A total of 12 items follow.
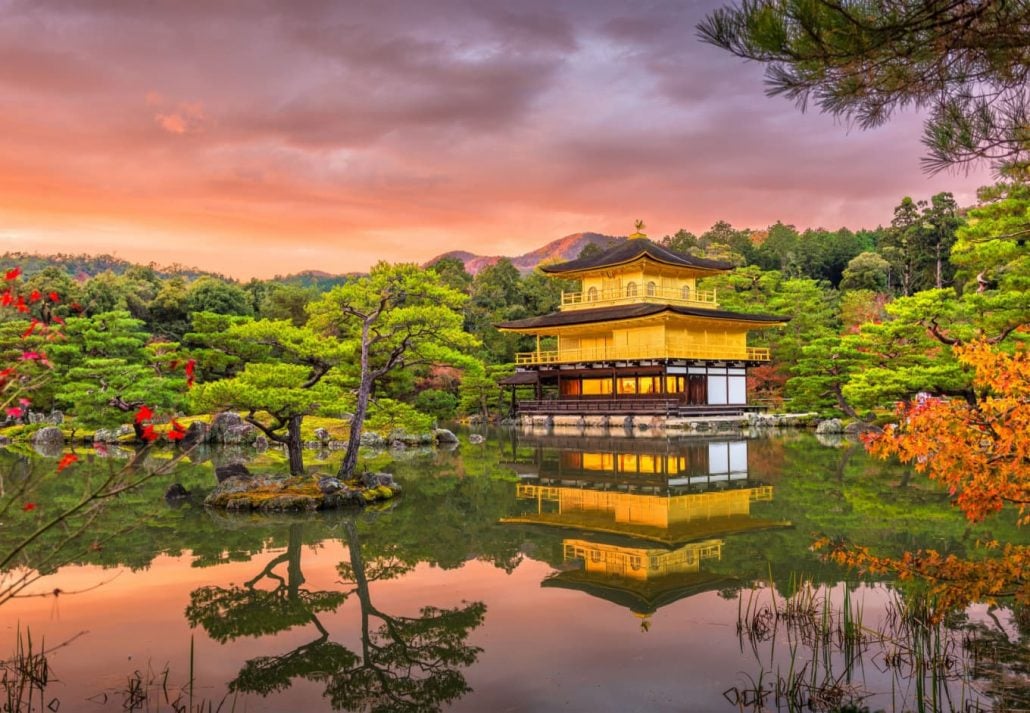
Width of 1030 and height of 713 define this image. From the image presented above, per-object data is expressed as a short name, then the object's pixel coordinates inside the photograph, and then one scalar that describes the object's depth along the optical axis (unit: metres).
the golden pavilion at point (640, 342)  33.00
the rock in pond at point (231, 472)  13.44
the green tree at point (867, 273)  54.28
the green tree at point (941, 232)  53.84
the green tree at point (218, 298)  42.56
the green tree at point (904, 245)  55.44
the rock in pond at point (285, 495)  12.30
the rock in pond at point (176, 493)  13.45
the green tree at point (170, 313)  42.84
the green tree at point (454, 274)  56.41
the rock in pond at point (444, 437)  26.20
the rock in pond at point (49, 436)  26.08
